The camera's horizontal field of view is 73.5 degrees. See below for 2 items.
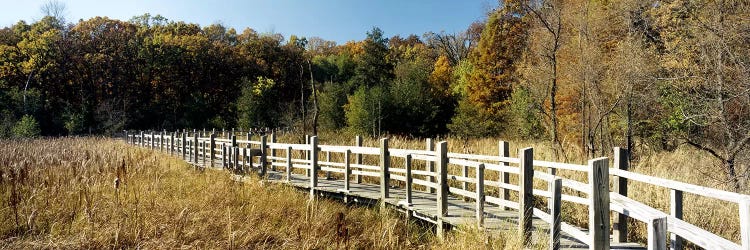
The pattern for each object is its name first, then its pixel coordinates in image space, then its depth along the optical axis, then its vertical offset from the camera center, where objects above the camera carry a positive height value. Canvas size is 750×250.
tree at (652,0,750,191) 8.36 +1.21
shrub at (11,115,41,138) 30.46 -0.14
